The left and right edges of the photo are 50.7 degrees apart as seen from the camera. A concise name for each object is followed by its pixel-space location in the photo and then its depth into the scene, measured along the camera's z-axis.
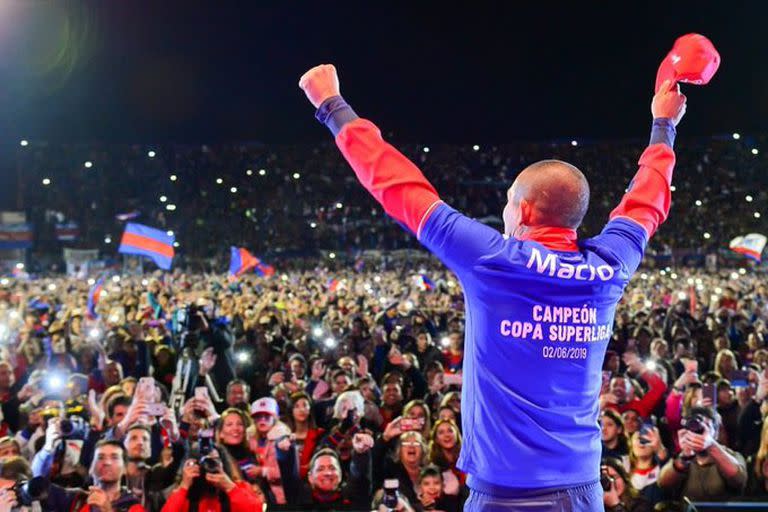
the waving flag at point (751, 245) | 21.75
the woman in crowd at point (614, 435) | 6.01
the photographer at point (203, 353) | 8.44
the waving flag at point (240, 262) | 22.92
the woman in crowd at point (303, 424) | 6.81
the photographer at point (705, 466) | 4.96
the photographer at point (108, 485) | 4.66
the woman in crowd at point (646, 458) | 5.56
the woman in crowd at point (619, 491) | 4.84
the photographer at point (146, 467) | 5.34
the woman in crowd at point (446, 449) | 5.59
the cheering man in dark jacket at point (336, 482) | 5.50
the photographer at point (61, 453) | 5.32
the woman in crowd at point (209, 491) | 4.56
